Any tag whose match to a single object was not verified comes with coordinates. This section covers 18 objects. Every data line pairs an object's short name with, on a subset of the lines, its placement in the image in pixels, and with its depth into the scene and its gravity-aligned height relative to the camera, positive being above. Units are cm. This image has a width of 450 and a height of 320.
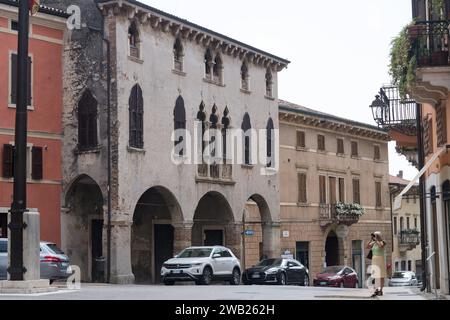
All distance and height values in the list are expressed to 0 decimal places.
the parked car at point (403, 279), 5319 -250
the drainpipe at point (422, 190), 2505 +148
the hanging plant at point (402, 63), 2008 +447
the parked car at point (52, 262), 2612 -50
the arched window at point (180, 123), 3794 +539
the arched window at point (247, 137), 4328 +542
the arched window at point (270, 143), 4569 +540
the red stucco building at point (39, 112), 3341 +547
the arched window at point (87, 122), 3519 +514
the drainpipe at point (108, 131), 3428 +464
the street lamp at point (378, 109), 2511 +391
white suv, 3161 -88
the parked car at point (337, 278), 4184 -182
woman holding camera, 2080 -51
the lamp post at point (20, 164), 1948 +189
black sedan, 3672 -137
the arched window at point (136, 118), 3522 +529
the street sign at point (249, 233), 4394 +50
